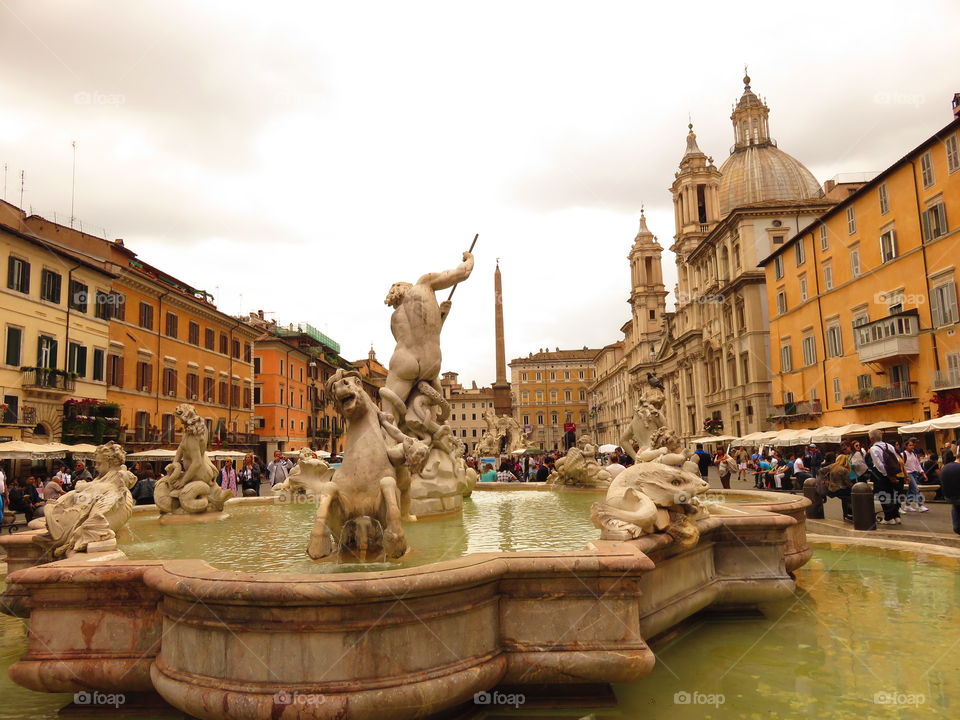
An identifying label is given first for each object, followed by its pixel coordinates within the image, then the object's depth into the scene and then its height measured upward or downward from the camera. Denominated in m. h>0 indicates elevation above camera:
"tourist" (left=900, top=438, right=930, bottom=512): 12.38 -0.98
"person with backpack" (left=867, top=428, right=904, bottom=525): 10.72 -0.74
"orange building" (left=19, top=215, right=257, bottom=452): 30.53 +5.01
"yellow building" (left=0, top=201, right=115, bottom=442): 24.23 +4.80
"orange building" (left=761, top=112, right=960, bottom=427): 25.36 +5.59
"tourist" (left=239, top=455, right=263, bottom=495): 15.12 -0.64
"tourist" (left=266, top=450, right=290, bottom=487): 14.99 -0.47
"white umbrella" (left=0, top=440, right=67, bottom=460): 18.06 +0.17
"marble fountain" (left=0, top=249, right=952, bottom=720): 3.09 -0.78
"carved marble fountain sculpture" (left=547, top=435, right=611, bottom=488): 10.62 -0.47
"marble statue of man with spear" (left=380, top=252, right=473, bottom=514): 7.88 +0.89
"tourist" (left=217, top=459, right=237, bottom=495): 13.80 -0.56
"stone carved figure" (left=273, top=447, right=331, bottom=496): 8.51 -0.37
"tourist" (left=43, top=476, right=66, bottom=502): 12.34 -0.61
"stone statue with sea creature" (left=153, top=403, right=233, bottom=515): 6.91 -0.30
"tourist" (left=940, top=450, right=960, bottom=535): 9.22 -0.80
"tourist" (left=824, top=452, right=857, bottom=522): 11.32 -0.92
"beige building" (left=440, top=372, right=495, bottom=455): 120.94 +5.60
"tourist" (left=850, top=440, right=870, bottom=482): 12.27 -0.64
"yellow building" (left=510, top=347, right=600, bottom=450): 118.12 +8.02
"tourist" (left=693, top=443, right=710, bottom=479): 13.15 -0.52
